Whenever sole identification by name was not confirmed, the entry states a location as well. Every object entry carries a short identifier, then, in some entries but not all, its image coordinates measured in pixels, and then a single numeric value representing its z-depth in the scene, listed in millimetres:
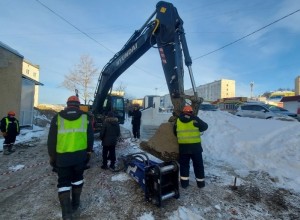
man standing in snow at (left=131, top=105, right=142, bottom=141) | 7522
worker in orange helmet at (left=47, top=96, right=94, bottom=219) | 2485
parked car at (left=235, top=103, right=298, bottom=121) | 10652
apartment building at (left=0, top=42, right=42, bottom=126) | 8942
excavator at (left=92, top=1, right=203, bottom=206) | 2922
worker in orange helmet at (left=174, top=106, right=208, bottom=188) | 3511
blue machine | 2791
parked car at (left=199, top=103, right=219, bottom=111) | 15064
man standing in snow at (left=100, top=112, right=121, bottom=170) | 4250
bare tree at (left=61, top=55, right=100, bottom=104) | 23944
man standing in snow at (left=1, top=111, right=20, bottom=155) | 5957
